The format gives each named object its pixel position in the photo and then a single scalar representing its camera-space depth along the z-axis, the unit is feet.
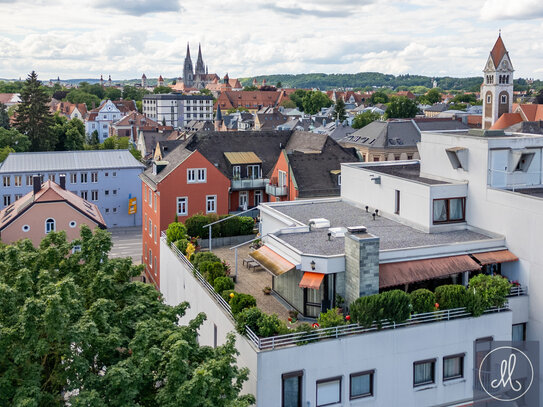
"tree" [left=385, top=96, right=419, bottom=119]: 505.66
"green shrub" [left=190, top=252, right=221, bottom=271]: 98.53
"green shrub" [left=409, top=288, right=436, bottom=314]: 75.66
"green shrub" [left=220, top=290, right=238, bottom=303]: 82.58
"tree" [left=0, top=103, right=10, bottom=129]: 385.50
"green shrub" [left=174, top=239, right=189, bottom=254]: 111.38
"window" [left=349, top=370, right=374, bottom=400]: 72.54
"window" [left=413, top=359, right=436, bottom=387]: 76.07
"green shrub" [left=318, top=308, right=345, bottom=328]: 71.31
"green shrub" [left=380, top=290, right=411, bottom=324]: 72.33
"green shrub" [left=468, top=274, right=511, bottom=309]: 78.02
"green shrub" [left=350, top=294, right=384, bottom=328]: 71.61
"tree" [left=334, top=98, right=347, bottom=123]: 520.01
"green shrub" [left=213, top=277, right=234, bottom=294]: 86.58
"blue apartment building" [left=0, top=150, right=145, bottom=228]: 229.25
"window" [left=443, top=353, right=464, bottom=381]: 77.61
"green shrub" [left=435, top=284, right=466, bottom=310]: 76.89
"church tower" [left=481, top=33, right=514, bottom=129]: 406.21
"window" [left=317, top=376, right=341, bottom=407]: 70.79
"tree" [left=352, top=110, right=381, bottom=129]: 435.94
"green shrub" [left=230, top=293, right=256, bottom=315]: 76.33
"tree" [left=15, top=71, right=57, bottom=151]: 327.26
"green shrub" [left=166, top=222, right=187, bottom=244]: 117.39
